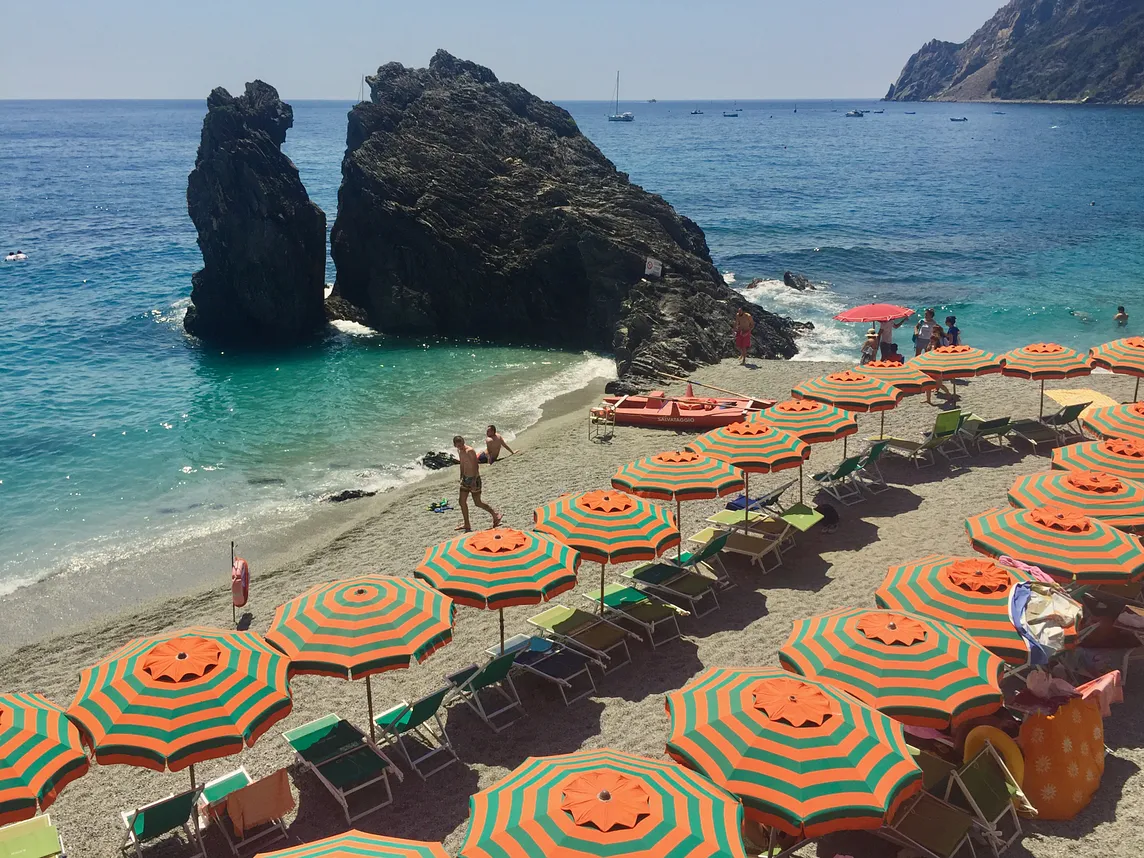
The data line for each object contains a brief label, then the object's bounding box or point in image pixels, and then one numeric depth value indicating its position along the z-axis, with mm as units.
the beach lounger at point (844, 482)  15625
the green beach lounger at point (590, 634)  11188
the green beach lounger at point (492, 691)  10016
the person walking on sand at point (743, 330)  26625
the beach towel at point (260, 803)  8461
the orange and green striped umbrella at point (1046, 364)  16922
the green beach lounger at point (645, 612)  11703
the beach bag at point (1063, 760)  8234
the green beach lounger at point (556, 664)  10672
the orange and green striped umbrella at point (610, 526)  10836
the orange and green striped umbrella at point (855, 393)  15742
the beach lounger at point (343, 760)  8867
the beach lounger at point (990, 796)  7805
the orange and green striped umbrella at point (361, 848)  5797
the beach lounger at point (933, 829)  7551
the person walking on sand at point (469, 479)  15852
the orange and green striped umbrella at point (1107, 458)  12516
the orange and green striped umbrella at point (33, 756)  7129
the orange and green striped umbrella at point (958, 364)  17891
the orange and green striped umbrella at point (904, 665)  7680
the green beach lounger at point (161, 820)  8101
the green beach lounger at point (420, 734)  9414
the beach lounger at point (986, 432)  17438
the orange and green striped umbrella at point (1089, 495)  11180
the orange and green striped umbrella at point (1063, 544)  9836
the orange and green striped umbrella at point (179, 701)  7625
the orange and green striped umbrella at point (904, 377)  16922
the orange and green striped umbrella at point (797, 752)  6480
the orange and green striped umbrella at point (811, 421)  14539
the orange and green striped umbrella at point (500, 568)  9906
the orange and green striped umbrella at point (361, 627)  8789
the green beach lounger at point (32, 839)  7766
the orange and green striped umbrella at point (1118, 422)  14000
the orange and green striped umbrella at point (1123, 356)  17062
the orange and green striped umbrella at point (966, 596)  8914
